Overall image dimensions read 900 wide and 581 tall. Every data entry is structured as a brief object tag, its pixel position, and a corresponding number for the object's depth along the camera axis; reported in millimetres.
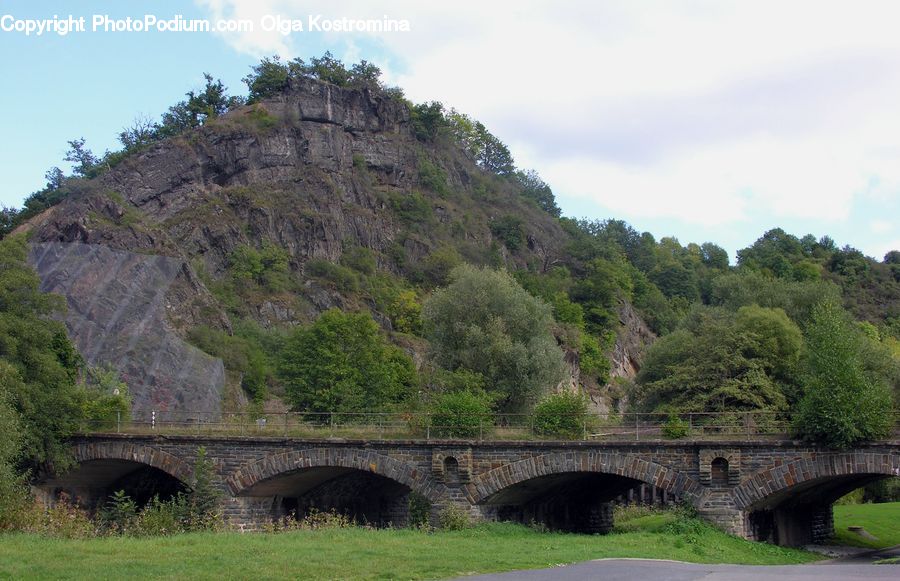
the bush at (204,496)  34281
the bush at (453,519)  33125
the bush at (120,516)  33000
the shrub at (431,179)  123625
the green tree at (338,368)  56594
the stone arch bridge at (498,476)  31078
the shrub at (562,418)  34562
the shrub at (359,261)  99500
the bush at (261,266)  90562
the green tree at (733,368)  47375
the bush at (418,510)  35678
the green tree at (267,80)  115750
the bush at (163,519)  30838
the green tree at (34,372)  36312
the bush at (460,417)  35250
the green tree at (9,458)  30406
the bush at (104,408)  39000
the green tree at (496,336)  55500
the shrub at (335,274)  94062
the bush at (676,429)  32531
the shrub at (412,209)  113688
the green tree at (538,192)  164750
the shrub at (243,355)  73938
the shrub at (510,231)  122562
